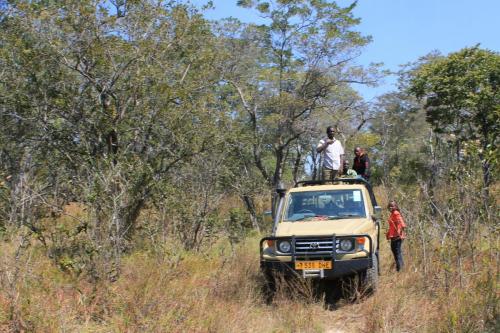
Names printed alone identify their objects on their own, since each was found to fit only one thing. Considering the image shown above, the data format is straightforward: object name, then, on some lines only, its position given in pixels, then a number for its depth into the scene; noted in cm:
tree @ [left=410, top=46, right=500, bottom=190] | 1891
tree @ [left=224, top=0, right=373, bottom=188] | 1831
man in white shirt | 1069
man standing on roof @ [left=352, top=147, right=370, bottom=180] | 1126
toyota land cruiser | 727
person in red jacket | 898
